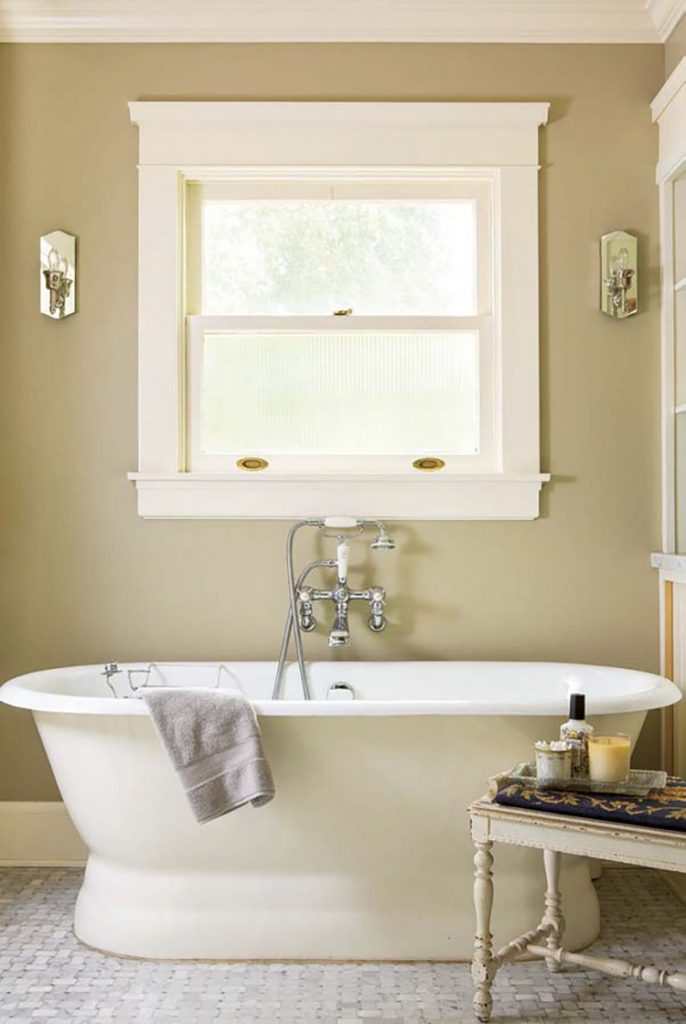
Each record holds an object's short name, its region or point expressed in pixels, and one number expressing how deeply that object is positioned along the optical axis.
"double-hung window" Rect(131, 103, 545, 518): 3.08
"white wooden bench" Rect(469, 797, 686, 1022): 1.90
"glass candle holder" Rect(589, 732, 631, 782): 2.04
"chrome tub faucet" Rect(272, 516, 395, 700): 2.97
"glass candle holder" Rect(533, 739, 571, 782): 2.05
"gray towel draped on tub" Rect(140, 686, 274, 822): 2.22
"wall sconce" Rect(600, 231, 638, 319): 3.07
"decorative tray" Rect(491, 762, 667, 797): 2.03
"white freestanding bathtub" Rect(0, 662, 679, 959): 2.32
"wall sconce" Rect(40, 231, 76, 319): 3.08
